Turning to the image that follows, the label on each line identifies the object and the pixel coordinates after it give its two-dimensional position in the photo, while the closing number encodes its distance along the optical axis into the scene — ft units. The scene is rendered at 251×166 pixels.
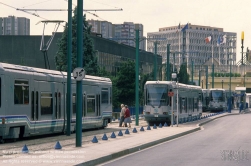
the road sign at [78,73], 71.92
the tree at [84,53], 211.61
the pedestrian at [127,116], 138.62
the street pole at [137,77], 148.87
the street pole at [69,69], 101.30
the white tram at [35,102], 81.41
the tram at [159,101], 156.35
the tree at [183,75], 364.77
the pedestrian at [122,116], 139.64
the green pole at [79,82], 72.18
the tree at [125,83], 227.61
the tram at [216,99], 298.76
